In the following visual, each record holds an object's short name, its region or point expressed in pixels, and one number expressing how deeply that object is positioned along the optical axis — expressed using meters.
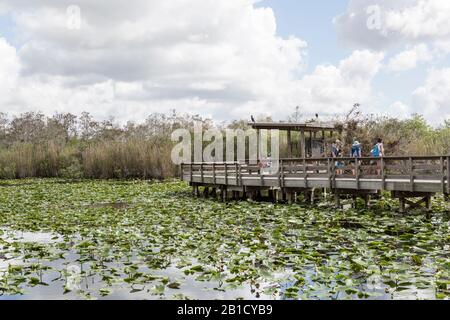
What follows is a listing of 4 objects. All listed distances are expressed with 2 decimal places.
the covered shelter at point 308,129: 22.06
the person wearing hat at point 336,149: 19.84
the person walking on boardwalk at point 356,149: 18.83
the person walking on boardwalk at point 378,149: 17.80
